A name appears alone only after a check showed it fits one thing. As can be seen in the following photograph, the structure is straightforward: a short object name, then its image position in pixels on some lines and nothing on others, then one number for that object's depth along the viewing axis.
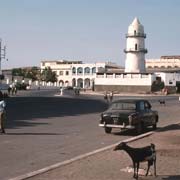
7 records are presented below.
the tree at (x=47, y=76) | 194.88
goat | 10.77
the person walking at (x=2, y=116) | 20.75
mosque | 115.86
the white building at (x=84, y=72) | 186.12
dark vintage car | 21.33
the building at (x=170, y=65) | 196.74
